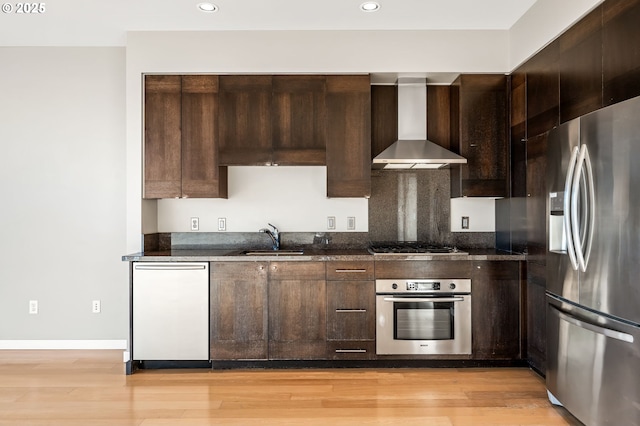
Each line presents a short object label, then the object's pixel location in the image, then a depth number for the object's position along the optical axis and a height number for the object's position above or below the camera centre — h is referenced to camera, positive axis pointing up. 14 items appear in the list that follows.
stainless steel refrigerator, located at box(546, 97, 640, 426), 1.92 -0.26
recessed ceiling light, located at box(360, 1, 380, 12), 3.12 +1.58
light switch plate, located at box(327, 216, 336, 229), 3.95 -0.07
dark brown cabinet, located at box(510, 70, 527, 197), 3.33 +0.67
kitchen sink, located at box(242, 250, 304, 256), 3.65 -0.33
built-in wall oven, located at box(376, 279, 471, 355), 3.33 -0.81
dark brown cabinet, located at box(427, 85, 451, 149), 3.84 +0.91
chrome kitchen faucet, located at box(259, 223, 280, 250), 3.86 -0.19
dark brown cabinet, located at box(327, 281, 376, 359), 3.35 -0.83
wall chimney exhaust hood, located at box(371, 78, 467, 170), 3.66 +0.86
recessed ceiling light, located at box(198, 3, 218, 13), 3.14 +1.57
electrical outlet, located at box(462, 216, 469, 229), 3.94 -0.08
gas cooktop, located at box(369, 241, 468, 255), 3.45 -0.29
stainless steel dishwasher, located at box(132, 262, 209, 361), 3.31 -0.78
